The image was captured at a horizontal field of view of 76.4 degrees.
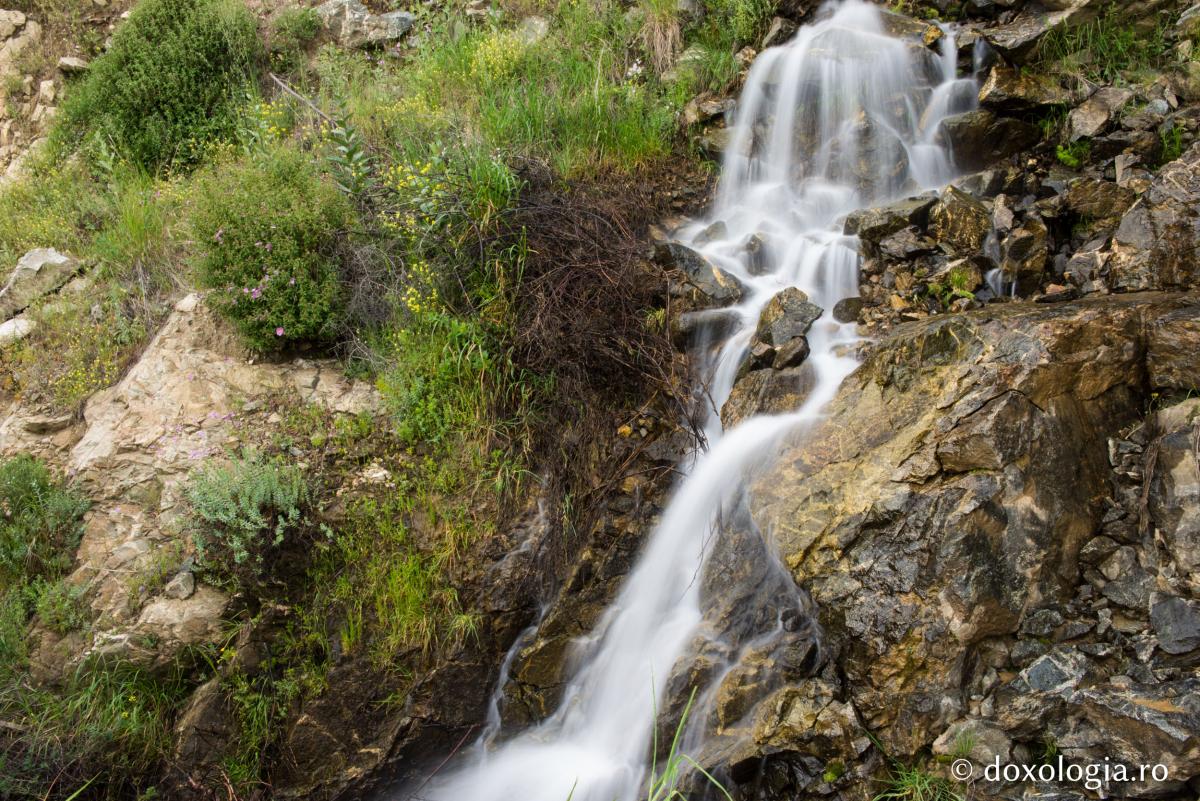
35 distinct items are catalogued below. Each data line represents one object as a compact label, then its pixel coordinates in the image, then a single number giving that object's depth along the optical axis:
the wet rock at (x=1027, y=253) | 4.94
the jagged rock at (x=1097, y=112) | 5.61
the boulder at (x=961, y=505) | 3.40
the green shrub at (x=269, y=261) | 5.43
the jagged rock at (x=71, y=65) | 8.59
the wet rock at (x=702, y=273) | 5.69
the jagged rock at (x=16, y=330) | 6.20
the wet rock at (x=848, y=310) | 5.38
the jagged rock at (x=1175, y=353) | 3.63
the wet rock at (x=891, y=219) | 5.61
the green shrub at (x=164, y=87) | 7.80
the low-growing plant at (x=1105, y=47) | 5.93
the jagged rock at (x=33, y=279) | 6.57
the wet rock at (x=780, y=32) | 7.41
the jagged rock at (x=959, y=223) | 5.36
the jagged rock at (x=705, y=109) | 7.21
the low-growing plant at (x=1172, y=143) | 5.20
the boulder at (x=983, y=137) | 6.03
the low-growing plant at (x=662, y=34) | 7.82
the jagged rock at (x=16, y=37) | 8.70
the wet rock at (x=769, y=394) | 4.73
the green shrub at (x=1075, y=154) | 5.60
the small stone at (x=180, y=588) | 4.53
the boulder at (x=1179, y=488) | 3.25
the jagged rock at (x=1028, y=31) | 6.16
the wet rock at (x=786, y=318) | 5.04
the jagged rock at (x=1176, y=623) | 3.08
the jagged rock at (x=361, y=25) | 8.89
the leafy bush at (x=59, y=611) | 4.46
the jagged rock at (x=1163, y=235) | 4.24
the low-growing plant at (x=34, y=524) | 4.67
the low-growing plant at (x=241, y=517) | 4.52
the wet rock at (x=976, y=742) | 3.14
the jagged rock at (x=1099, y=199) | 5.01
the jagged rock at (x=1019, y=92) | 6.00
